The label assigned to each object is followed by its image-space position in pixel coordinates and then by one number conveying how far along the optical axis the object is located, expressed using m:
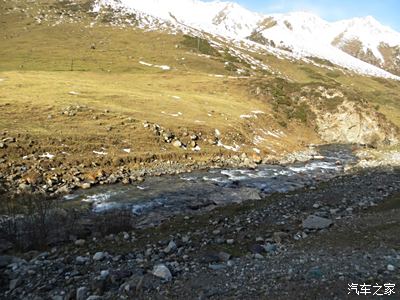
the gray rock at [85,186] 28.86
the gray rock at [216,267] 13.63
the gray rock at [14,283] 13.05
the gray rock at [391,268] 12.48
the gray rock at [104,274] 13.30
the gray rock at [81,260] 14.64
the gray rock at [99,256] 14.91
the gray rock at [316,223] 17.94
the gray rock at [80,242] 16.59
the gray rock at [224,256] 14.57
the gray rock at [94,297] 11.97
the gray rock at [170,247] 15.53
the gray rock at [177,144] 42.61
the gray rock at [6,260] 14.62
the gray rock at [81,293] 12.11
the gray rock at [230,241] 16.26
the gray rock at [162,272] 12.96
